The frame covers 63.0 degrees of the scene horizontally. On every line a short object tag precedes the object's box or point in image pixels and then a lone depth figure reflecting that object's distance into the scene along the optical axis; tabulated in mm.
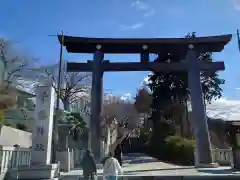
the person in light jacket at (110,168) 6565
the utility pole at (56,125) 12301
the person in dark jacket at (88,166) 7883
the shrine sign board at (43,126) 9713
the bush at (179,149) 17309
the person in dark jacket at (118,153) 12047
